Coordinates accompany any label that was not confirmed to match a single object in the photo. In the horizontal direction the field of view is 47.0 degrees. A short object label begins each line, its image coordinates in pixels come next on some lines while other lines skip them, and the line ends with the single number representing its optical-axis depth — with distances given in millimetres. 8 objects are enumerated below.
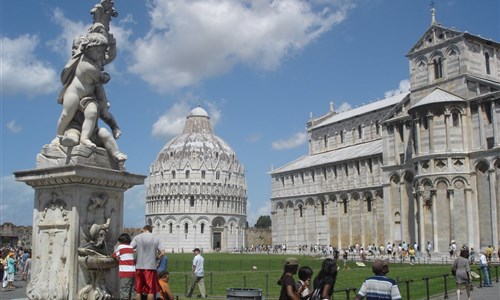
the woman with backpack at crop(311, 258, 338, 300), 8141
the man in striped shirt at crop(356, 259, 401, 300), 7344
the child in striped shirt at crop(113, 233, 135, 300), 7730
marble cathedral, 45500
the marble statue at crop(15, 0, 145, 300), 7613
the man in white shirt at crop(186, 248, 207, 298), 18922
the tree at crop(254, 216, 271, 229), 179750
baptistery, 129875
